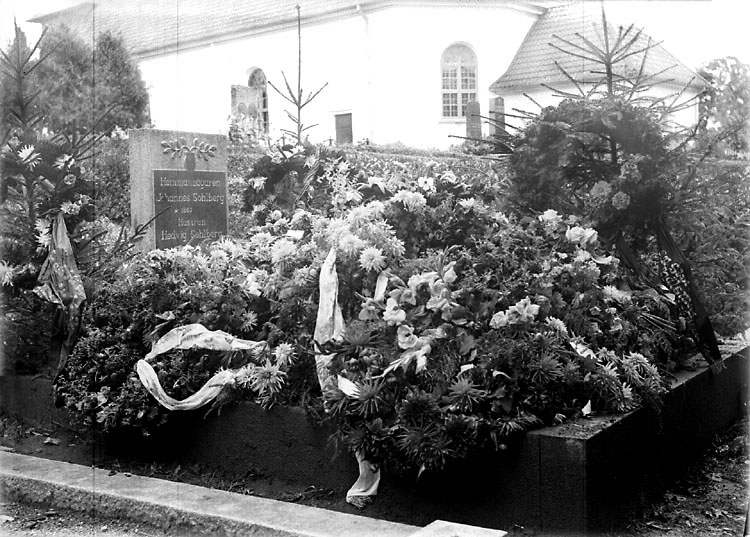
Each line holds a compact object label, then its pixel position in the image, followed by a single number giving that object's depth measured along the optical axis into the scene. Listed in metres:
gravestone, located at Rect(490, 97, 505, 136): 23.22
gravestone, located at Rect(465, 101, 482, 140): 23.62
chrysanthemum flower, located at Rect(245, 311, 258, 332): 5.52
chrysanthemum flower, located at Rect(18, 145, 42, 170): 7.04
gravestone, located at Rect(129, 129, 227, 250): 9.54
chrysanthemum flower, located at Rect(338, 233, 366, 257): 5.22
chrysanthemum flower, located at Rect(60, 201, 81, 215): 6.96
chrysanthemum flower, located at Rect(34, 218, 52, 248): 6.90
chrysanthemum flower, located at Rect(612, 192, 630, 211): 5.76
